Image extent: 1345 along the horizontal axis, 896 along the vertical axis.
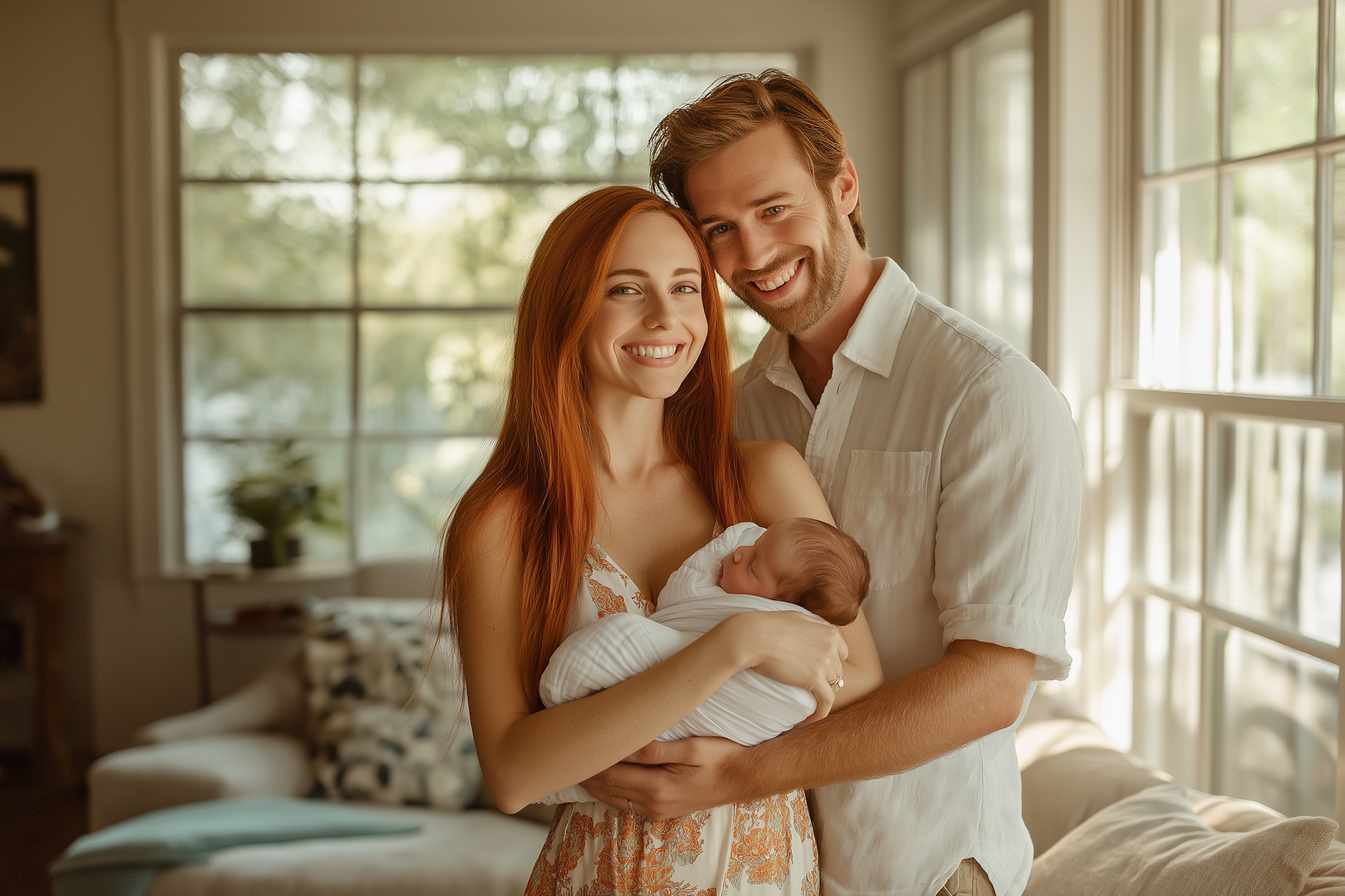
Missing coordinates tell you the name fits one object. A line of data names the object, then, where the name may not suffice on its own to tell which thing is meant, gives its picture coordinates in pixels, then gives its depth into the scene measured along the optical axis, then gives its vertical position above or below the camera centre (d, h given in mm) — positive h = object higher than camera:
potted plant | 3949 -341
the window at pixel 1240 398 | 1852 +34
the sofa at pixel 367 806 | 1912 -1037
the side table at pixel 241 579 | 3873 -674
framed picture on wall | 4230 +545
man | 1242 -119
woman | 1198 -166
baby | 1215 -254
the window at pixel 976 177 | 3045 +832
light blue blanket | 2467 -1091
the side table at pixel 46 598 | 3939 -735
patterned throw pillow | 2936 -912
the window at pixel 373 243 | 4250 +760
